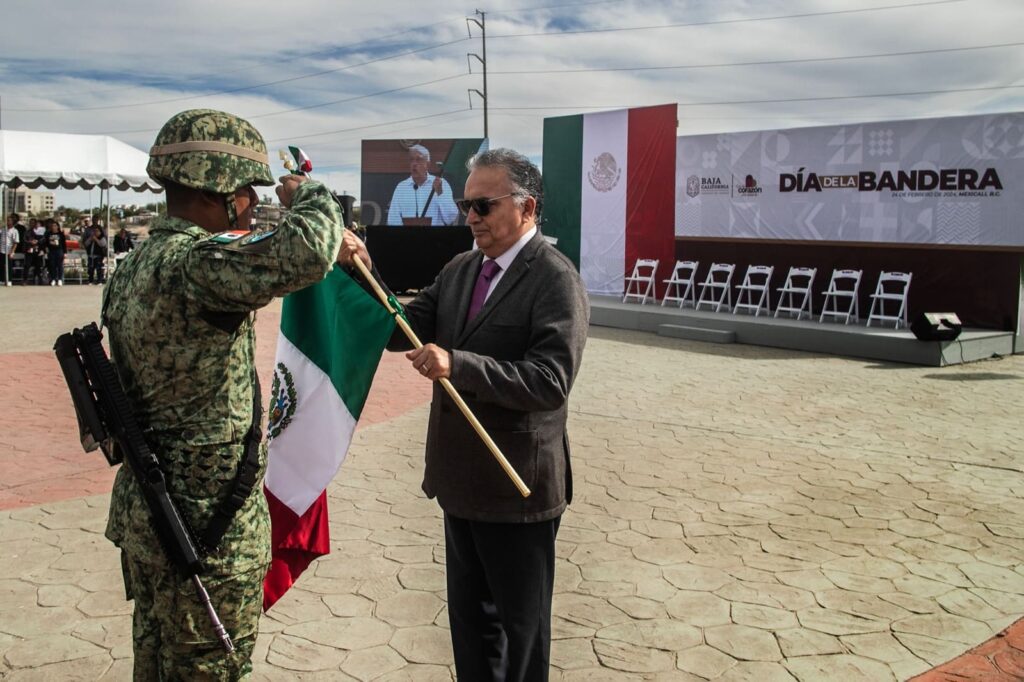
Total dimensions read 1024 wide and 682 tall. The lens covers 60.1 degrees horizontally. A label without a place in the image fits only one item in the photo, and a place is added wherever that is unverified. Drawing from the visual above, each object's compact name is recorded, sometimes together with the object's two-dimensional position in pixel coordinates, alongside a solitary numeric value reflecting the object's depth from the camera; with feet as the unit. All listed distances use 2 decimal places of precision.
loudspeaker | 39.81
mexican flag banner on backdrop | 58.70
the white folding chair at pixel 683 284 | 56.54
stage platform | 40.91
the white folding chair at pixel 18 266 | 80.60
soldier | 7.12
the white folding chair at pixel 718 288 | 54.39
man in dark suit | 9.15
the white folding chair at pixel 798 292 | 50.06
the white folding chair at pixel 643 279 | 58.29
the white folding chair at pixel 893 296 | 45.70
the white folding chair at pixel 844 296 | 47.85
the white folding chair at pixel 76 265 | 84.60
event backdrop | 43.60
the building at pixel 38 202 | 154.14
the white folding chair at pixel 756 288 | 51.88
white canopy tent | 67.67
